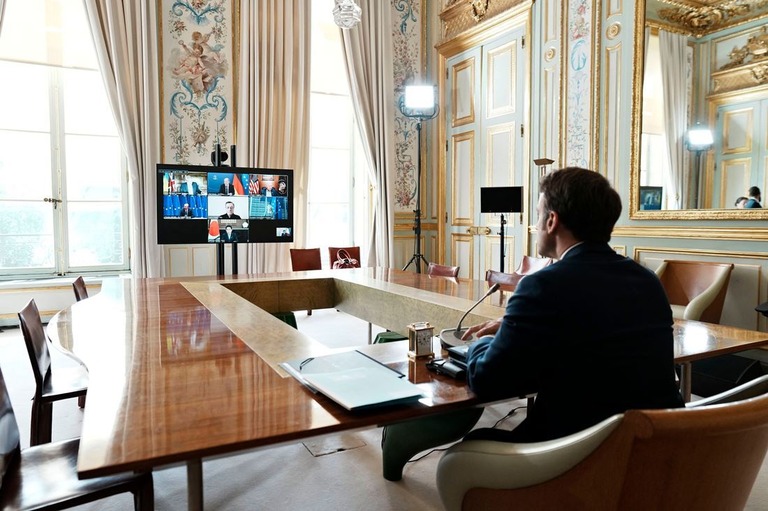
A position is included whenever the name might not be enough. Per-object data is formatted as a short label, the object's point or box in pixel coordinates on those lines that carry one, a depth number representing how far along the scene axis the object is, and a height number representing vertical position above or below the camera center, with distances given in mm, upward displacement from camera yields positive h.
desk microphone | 1610 -343
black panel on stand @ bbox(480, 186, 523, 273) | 5109 +258
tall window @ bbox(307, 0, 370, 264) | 6410 +909
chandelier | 4383 +1753
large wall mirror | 3691 +867
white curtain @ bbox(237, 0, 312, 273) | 5805 +1419
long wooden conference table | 963 -370
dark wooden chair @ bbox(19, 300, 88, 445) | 1896 -625
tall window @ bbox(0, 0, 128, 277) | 5164 +777
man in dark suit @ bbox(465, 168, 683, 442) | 1115 -229
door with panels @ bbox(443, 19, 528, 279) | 5570 +915
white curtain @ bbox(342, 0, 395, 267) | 6398 +1503
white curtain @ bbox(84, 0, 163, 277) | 5230 +1273
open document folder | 1129 -358
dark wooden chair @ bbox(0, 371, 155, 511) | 1251 -629
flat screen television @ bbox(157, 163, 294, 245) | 4246 +188
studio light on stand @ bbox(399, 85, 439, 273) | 6359 +1401
